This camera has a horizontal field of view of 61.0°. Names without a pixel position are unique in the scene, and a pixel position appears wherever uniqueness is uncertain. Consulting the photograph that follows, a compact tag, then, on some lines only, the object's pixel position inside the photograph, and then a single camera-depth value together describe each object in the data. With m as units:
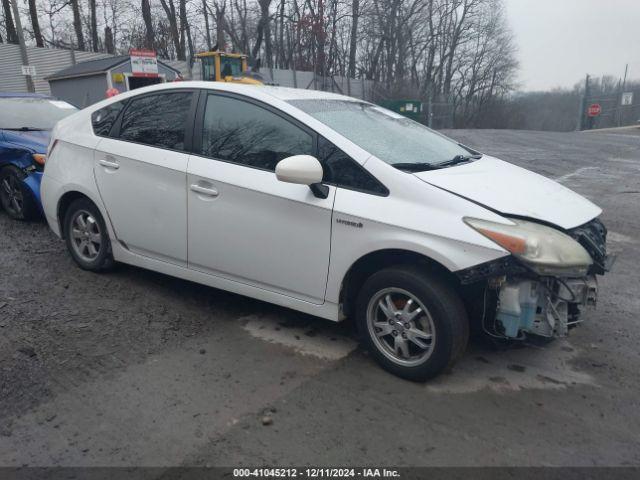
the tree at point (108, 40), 36.86
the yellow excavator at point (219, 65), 22.52
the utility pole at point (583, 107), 30.19
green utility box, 28.91
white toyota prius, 3.05
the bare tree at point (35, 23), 31.86
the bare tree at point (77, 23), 33.16
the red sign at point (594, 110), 30.36
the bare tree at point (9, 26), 31.42
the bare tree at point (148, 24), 37.09
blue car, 6.30
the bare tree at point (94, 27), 36.63
